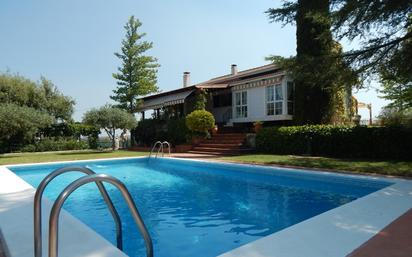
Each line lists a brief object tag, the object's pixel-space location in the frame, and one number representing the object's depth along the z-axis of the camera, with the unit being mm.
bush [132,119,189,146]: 31000
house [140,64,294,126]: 27359
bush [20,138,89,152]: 34031
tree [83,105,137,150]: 30062
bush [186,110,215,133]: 28641
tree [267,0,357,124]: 16484
